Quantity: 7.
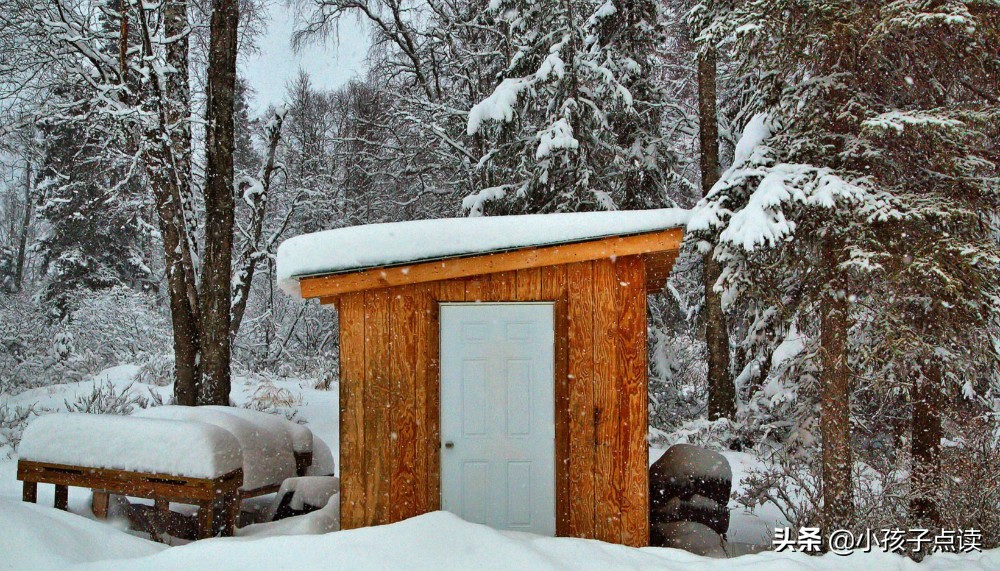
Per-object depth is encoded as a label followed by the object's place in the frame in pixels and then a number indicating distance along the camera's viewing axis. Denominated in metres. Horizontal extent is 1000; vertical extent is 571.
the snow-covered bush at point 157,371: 13.52
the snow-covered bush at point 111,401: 10.54
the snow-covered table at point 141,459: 5.45
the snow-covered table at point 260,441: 6.74
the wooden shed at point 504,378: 5.21
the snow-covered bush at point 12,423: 9.38
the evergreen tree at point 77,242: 17.56
